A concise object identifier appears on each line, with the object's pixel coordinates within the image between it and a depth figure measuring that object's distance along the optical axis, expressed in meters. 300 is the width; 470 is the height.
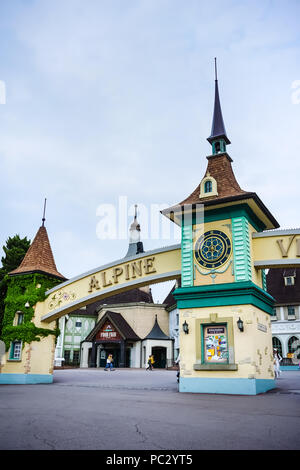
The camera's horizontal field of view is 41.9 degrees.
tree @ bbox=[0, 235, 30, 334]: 27.83
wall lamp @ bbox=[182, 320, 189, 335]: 15.19
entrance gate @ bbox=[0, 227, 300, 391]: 14.78
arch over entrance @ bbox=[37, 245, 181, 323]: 17.62
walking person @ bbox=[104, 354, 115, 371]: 32.78
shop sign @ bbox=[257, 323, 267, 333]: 14.94
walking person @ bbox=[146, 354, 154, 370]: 33.86
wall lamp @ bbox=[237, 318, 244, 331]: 14.16
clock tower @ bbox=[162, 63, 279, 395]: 14.11
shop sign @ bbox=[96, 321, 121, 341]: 41.38
